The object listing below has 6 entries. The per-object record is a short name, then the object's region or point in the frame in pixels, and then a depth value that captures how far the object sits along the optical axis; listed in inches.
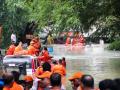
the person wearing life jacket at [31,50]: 1022.5
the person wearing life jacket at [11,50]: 1008.9
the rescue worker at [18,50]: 951.0
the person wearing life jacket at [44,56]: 945.9
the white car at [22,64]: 790.6
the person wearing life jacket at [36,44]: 1151.9
